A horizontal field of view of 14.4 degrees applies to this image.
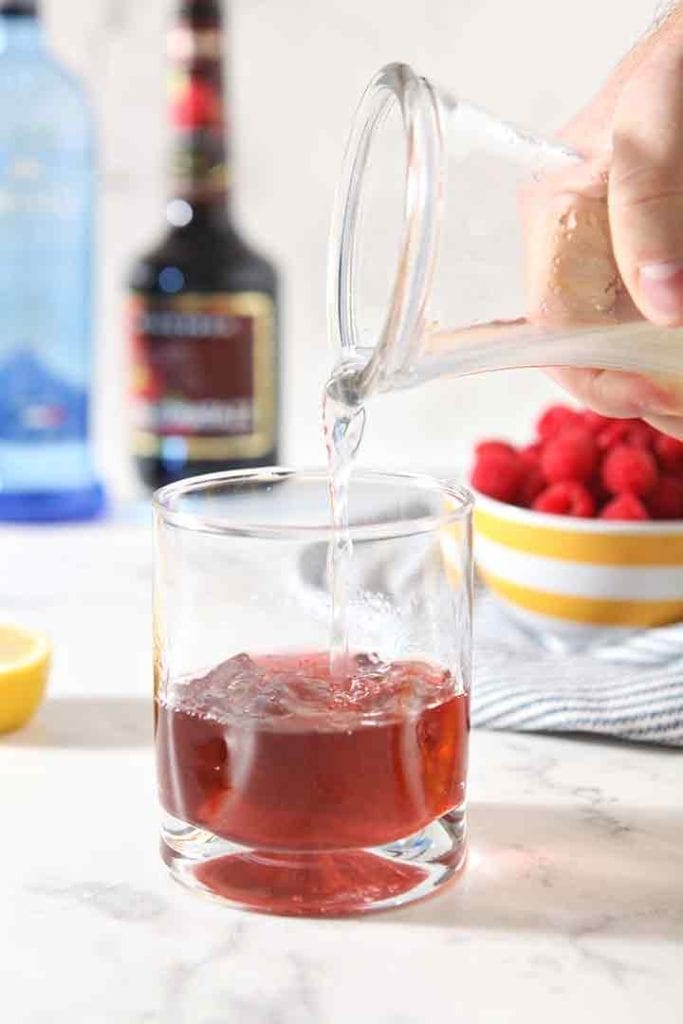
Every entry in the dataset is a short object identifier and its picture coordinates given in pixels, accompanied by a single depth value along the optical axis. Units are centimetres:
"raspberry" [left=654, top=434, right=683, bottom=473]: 99
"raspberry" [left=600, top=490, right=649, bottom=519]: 97
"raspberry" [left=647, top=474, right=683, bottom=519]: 98
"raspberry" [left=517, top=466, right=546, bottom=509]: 101
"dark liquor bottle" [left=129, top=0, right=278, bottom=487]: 122
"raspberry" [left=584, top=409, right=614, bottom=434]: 100
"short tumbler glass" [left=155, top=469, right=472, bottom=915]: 76
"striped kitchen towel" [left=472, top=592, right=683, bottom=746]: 89
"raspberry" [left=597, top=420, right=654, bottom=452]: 100
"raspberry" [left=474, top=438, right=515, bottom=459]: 101
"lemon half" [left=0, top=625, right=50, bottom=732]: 89
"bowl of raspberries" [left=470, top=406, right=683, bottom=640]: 97
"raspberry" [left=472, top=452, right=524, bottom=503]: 101
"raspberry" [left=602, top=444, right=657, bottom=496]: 98
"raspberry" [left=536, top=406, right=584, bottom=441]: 101
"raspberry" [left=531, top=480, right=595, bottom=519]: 98
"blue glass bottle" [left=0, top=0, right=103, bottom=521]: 122
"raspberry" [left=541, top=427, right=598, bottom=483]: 99
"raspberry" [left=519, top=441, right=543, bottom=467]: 101
